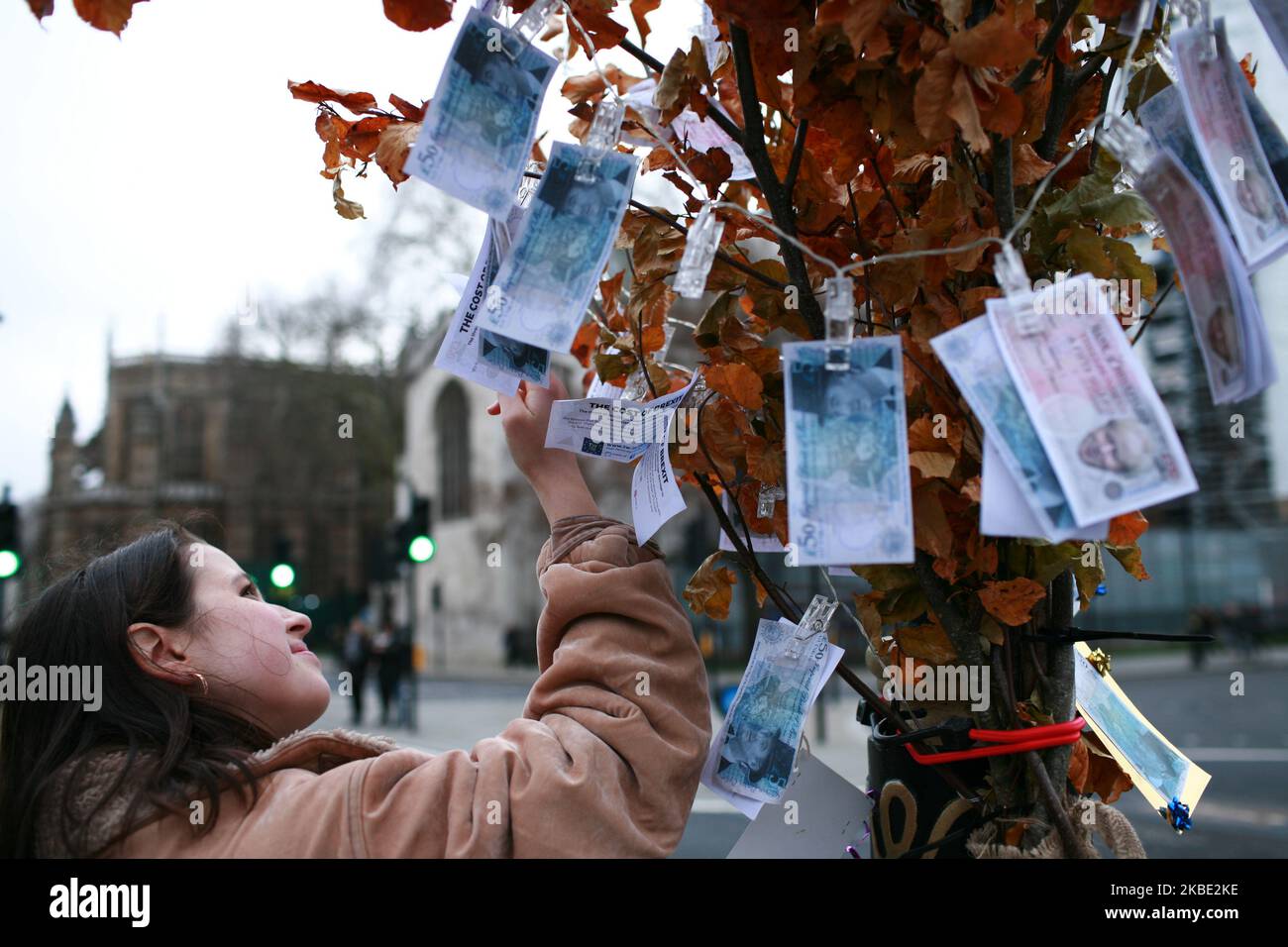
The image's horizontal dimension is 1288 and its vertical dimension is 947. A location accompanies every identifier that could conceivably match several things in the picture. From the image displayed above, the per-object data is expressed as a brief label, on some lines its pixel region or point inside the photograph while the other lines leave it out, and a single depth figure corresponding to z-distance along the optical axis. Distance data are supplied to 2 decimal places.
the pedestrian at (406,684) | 16.19
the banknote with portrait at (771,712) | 1.45
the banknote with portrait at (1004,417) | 1.04
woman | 1.28
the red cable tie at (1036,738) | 1.30
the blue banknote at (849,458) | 1.09
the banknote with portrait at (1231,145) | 1.09
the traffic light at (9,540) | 9.66
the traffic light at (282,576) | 10.77
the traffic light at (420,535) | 13.16
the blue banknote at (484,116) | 1.19
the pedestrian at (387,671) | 16.94
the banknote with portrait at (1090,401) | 1.02
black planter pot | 1.39
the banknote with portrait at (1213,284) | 1.06
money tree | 1.19
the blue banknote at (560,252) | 1.23
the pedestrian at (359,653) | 17.14
